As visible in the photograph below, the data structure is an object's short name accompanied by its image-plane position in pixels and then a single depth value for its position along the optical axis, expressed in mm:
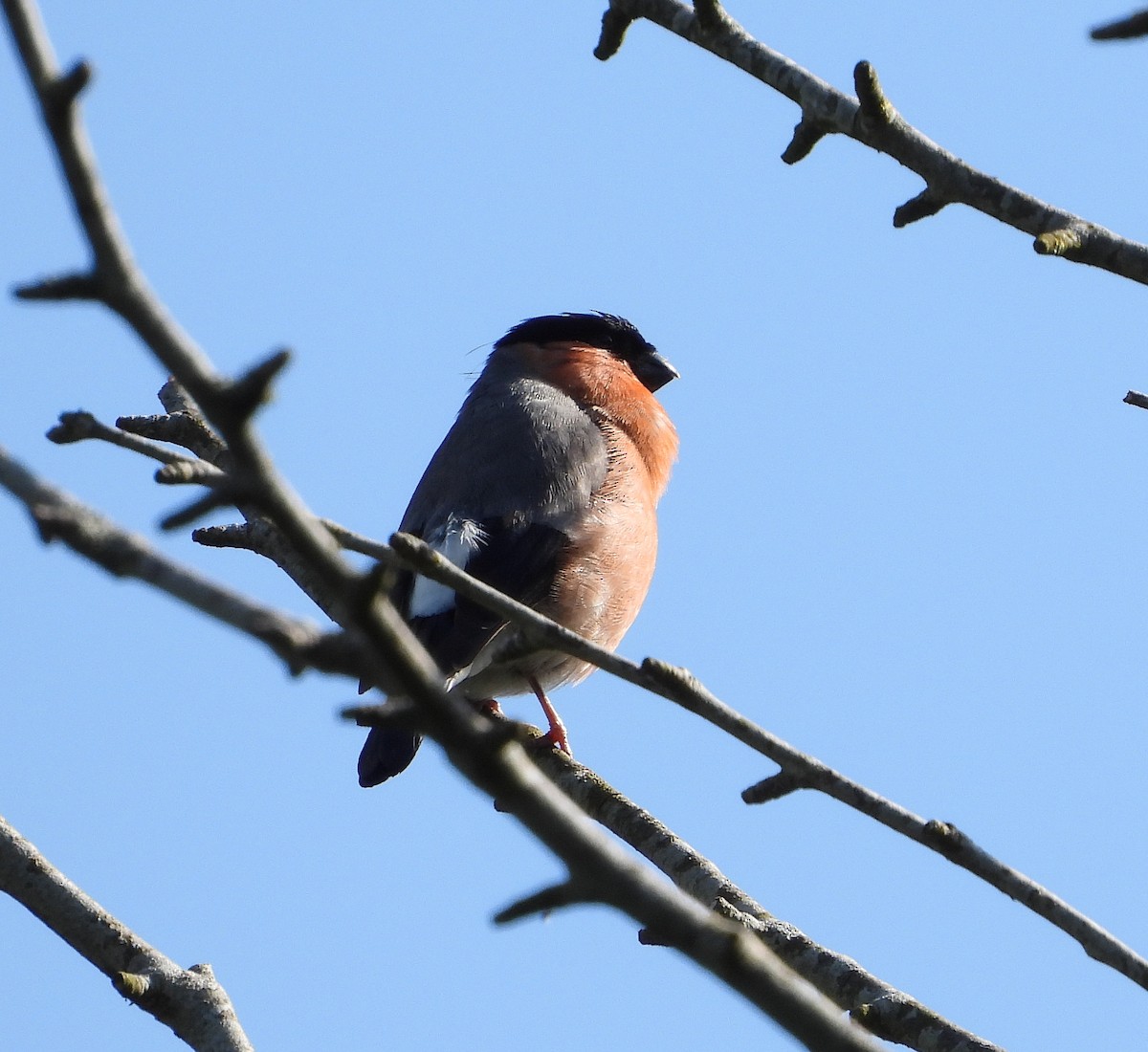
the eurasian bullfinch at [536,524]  10047
